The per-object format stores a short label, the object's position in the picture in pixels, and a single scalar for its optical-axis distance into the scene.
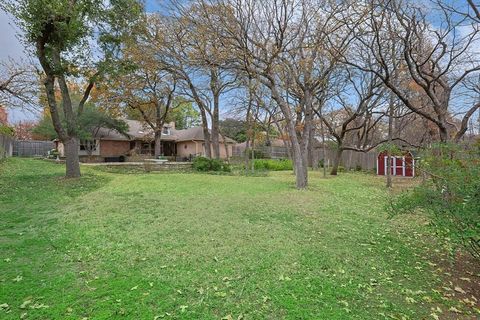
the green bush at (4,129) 11.01
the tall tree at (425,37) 7.62
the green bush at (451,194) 2.97
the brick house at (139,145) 25.73
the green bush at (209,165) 16.88
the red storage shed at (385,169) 17.52
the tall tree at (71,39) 9.52
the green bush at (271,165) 21.35
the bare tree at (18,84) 10.45
